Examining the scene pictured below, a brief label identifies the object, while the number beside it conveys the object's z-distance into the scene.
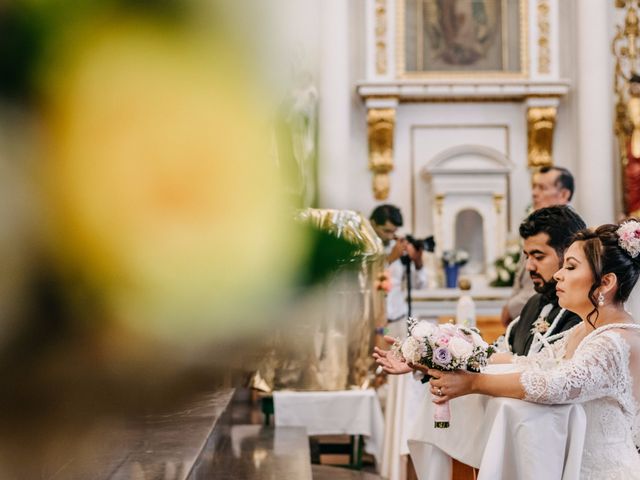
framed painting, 9.77
